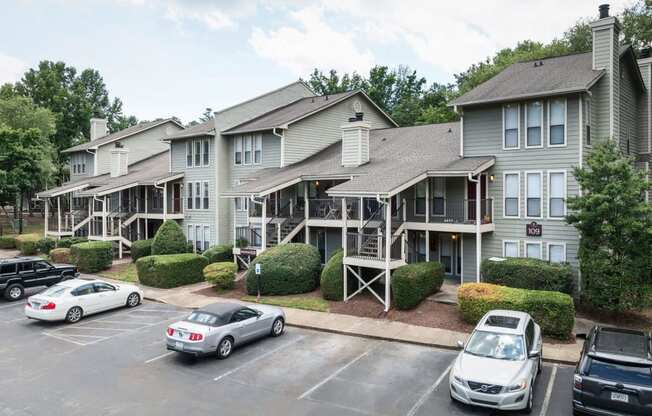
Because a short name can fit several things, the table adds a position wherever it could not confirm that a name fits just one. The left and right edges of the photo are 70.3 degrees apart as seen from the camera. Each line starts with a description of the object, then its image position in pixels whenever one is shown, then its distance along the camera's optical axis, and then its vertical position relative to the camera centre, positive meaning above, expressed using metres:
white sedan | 17.17 -3.58
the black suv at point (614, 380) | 8.92 -3.41
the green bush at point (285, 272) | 21.14 -2.91
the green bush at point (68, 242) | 33.53 -2.40
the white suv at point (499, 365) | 9.75 -3.55
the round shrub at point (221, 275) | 22.12 -3.17
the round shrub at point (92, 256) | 28.02 -2.89
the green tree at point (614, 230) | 15.09 -0.73
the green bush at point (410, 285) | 17.88 -2.99
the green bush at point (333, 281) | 19.81 -3.12
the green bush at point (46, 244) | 34.59 -2.66
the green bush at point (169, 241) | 27.30 -1.91
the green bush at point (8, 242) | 39.11 -2.81
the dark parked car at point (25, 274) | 21.39 -3.16
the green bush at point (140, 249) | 30.08 -2.64
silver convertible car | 13.16 -3.61
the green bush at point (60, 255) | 29.91 -3.04
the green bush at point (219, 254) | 26.49 -2.60
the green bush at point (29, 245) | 35.45 -2.78
